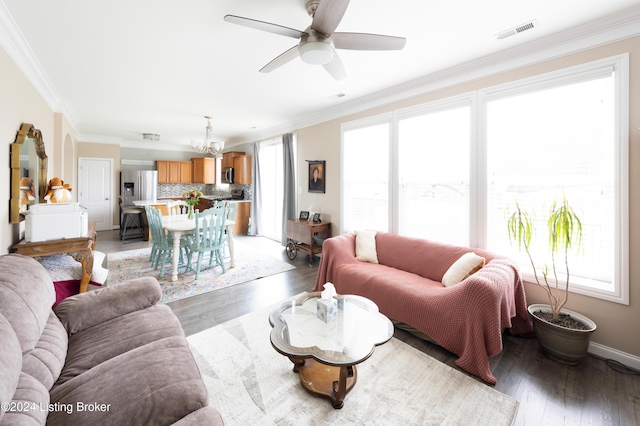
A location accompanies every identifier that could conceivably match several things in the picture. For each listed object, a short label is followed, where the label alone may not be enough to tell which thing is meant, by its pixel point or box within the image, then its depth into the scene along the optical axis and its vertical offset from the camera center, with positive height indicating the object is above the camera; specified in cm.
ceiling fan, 154 +119
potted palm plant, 198 -70
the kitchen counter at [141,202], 652 +31
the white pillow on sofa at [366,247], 327 -43
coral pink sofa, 188 -69
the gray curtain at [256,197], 644 +41
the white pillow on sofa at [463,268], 233 -50
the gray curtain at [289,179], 529 +70
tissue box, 188 -70
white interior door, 687 +66
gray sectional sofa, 94 -69
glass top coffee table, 152 -80
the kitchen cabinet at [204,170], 820 +140
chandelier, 507 +136
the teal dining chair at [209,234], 365 -29
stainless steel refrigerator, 721 +81
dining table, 353 -21
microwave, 732 +111
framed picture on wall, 465 +69
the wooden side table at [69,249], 237 -34
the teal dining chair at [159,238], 368 -35
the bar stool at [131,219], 608 -14
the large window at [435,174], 293 +48
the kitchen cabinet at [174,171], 800 +133
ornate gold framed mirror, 241 +50
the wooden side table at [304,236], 435 -39
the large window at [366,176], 373 +56
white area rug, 154 -118
